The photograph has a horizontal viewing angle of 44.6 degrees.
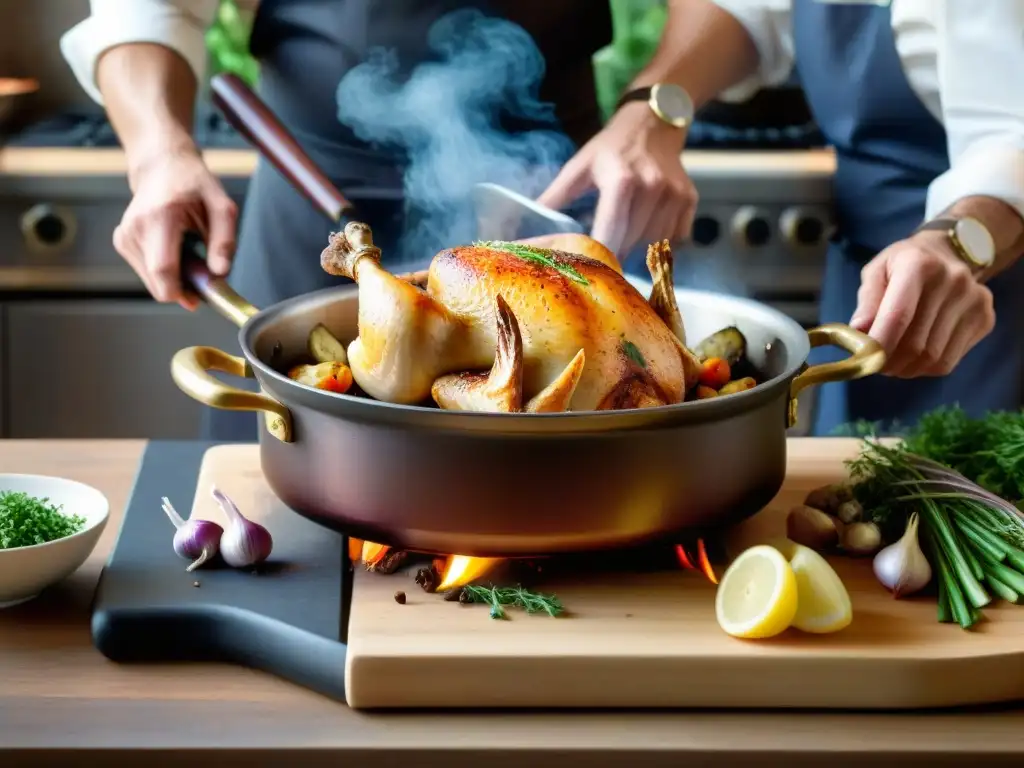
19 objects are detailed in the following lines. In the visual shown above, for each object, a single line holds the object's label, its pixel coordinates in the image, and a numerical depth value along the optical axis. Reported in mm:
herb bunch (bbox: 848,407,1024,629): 1155
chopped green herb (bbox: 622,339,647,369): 1169
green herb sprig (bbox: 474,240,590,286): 1214
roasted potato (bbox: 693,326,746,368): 1372
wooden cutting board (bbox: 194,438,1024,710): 1011
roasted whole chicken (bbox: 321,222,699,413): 1131
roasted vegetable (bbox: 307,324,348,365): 1330
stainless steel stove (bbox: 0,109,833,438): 2889
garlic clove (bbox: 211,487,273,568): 1175
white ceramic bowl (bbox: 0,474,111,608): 1117
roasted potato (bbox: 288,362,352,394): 1230
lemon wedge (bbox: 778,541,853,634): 1065
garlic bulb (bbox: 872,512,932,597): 1147
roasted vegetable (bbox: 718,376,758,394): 1280
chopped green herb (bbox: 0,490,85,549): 1142
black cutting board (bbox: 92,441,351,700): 1052
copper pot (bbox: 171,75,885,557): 1042
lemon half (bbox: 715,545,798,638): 1035
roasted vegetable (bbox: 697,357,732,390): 1327
